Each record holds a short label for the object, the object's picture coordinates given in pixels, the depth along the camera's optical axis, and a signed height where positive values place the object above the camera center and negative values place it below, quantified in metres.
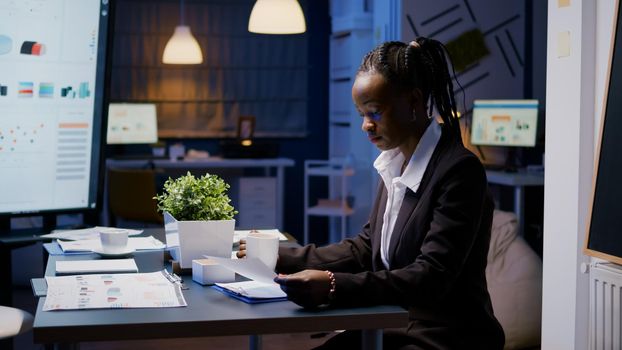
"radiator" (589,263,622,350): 2.83 -0.32
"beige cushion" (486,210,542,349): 4.23 -0.39
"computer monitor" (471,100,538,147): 6.00 +0.56
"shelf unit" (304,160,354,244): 6.62 -0.02
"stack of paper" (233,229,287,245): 2.63 -0.12
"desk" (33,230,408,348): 1.63 -0.24
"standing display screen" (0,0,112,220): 2.97 +0.29
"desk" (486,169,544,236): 5.43 +0.13
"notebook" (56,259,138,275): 2.14 -0.18
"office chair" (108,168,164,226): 6.04 -0.01
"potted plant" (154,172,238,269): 2.11 -0.06
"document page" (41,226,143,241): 2.74 -0.14
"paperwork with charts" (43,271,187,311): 1.78 -0.21
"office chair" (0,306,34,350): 2.41 -0.37
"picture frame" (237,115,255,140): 7.38 +0.57
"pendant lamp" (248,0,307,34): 5.30 +1.07
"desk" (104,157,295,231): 6.72 +0.23
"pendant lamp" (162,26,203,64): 6.88 +1.10
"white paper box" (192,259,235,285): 2.00 -0.18
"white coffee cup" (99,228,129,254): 2.38 -0.13
